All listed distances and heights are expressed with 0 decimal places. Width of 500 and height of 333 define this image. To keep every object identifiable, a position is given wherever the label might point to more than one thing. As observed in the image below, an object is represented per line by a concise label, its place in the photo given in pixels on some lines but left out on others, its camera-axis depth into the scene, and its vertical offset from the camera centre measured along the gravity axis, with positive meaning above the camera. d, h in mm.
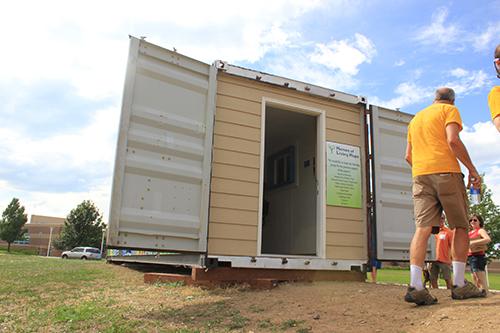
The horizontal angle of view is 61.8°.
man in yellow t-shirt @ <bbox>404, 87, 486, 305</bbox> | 3236 +522
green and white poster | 5496 +1054
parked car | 36500 -778
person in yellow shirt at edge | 2711 +1063
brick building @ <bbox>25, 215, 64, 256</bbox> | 68125 +1935
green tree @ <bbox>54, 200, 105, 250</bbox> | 43156 +1531
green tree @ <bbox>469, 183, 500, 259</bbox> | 27562 +2742
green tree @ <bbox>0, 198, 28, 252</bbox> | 45312 +2090
